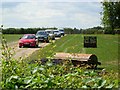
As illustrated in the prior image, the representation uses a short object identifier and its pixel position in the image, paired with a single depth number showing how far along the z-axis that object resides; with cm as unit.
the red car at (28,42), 3244
